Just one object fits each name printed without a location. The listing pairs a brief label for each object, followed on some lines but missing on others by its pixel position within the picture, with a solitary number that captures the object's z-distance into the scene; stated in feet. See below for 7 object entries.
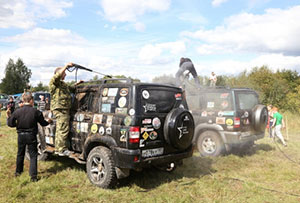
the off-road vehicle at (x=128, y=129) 13.60
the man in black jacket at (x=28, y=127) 16.10
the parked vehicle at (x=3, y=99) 76.43
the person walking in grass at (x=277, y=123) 30.38
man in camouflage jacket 16.90
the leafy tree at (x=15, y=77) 195.83
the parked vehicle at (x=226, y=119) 22.04
